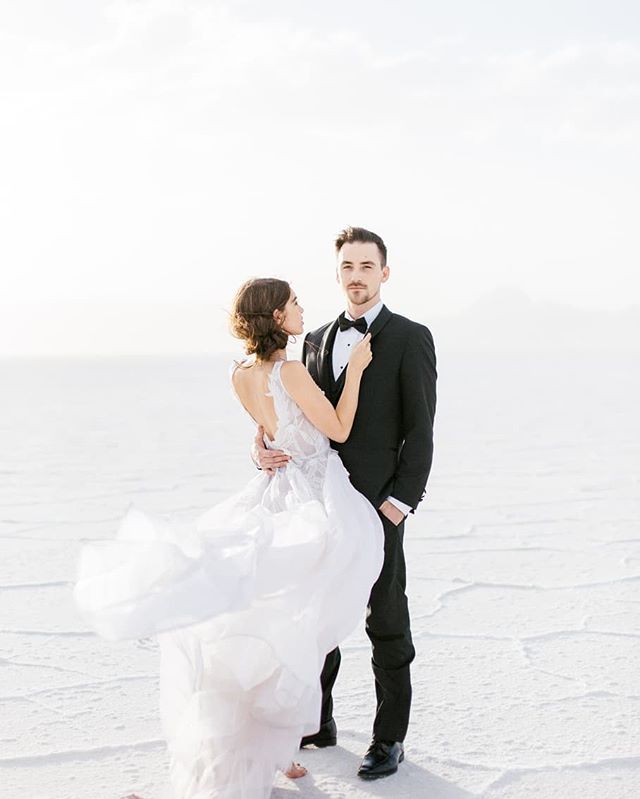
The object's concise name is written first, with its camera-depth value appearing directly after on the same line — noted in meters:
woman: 2.64
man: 3.26
